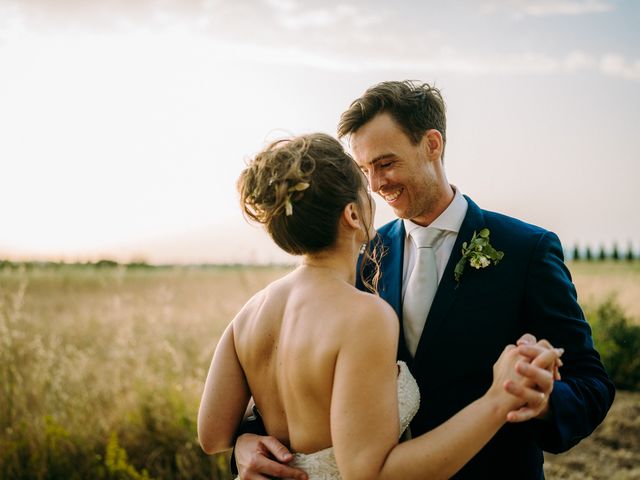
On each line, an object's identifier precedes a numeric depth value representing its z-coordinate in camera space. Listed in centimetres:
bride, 180
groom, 245
